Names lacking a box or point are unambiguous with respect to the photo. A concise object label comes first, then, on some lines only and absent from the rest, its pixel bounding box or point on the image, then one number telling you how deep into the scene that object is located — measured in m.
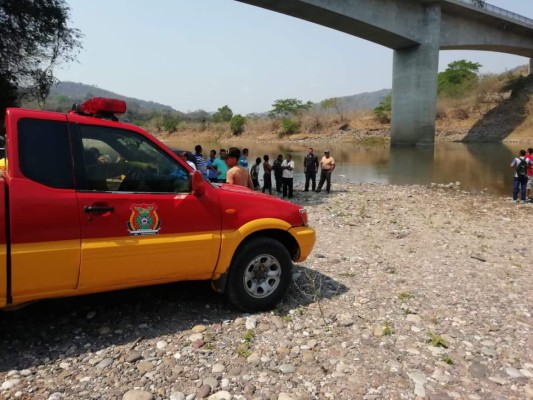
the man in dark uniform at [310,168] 16.19
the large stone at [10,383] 3.24
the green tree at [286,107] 94.56
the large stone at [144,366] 3.57
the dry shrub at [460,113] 62.56
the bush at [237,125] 89.56
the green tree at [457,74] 77.32
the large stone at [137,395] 3.21
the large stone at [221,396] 3.25
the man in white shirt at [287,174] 14.57
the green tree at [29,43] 19.11
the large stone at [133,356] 3.70
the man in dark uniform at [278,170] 14.86
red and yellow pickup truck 3.42
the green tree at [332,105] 81.00
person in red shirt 12.96
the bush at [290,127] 77.50
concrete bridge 38.31
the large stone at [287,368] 3.63
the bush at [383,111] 68.62
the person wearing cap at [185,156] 9.19
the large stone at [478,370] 3.60
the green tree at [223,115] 103.42
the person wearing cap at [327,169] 15.57
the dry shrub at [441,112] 64.65
